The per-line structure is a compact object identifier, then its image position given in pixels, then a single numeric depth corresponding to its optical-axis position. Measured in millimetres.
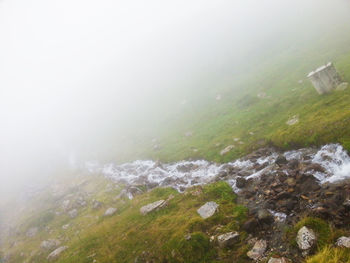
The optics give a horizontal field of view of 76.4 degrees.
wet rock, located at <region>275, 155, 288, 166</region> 20297
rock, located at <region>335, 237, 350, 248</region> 9900
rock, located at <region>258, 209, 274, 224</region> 13939
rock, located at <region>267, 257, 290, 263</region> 10841
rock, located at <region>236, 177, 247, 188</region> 19906
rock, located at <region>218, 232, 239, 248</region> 13484
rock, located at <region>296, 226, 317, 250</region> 10979
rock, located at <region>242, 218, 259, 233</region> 13953
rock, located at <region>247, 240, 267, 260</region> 12047
